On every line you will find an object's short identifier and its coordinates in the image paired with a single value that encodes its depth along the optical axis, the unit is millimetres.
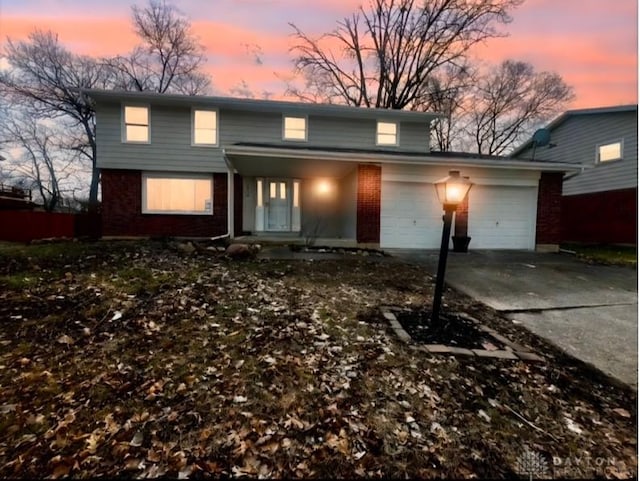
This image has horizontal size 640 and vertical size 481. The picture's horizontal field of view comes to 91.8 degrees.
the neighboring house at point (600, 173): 12188
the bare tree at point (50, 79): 16109
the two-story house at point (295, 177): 9539
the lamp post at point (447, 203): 3594
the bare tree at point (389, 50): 17328
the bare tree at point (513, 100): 19656
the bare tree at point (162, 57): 17906
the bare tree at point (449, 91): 18625
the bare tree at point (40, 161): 17703
